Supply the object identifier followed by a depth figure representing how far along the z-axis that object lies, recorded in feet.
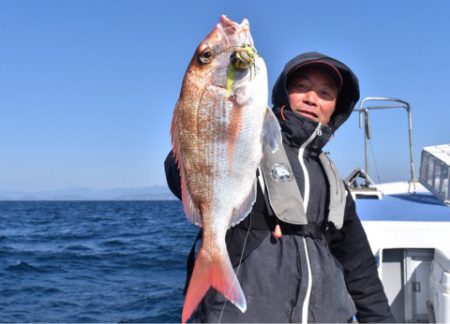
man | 7.56
